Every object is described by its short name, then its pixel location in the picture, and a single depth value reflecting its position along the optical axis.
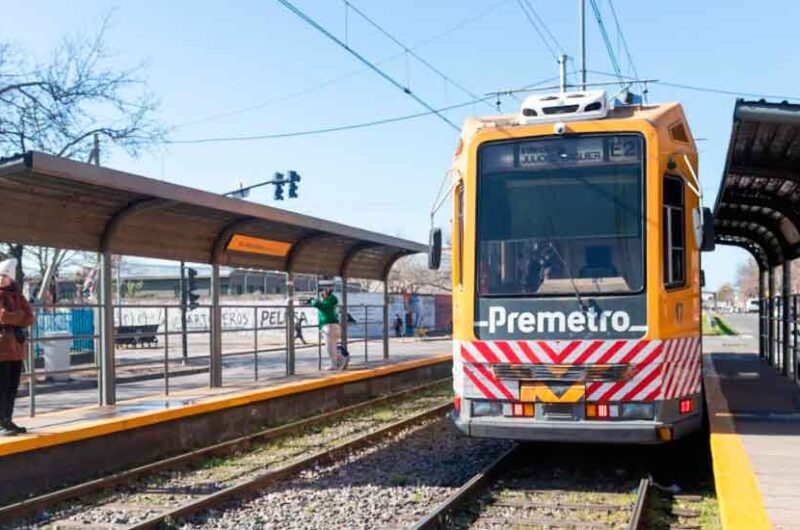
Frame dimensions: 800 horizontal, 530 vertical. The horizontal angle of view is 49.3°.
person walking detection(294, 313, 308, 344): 18.34
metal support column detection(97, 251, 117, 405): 11.02
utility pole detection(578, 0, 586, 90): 20.28
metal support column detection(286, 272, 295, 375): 15.60
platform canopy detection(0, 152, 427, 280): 9.44
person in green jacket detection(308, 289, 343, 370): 16.92
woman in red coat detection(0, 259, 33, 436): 8.39
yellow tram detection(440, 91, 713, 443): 7.97
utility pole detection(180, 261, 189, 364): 13.05
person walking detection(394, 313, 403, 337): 43.81
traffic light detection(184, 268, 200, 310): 24.33
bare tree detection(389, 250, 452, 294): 78.26
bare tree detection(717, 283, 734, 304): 142.75
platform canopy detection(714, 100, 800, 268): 8.08
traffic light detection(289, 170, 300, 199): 27.38
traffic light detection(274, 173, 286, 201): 27.27
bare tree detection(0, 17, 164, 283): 21.19
